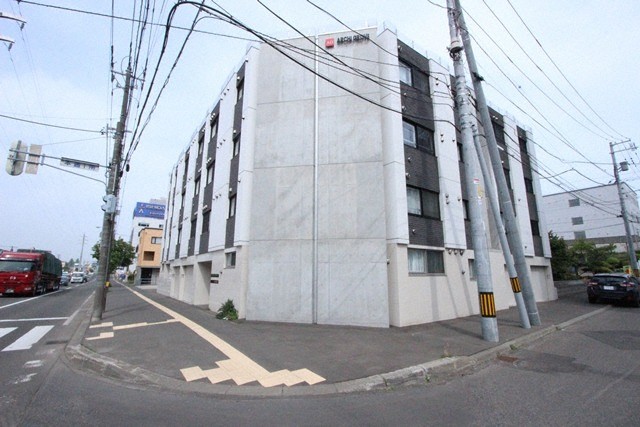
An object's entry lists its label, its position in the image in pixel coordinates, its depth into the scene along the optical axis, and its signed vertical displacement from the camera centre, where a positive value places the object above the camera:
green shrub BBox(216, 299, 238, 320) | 10.54 -1.61
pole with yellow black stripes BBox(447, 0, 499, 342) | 7.46 +1.71
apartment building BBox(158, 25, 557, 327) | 10.00 +2.68
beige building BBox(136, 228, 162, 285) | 44.06 +1.80
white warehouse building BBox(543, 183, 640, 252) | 41.28 +7.49
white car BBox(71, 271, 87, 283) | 47.22 -1.58
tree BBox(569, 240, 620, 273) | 29.02 +0.97
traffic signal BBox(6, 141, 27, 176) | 10.91 +4.00
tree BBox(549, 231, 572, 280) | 23.08 +0.85
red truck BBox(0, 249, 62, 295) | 18.16 -0.33
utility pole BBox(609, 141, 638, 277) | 21.52 +3.90
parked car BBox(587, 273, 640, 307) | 13.72 -1.01
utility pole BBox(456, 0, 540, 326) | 9.25 +2.36
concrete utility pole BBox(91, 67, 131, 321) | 10.49 +2.24
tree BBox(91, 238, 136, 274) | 45.09 +2.23
